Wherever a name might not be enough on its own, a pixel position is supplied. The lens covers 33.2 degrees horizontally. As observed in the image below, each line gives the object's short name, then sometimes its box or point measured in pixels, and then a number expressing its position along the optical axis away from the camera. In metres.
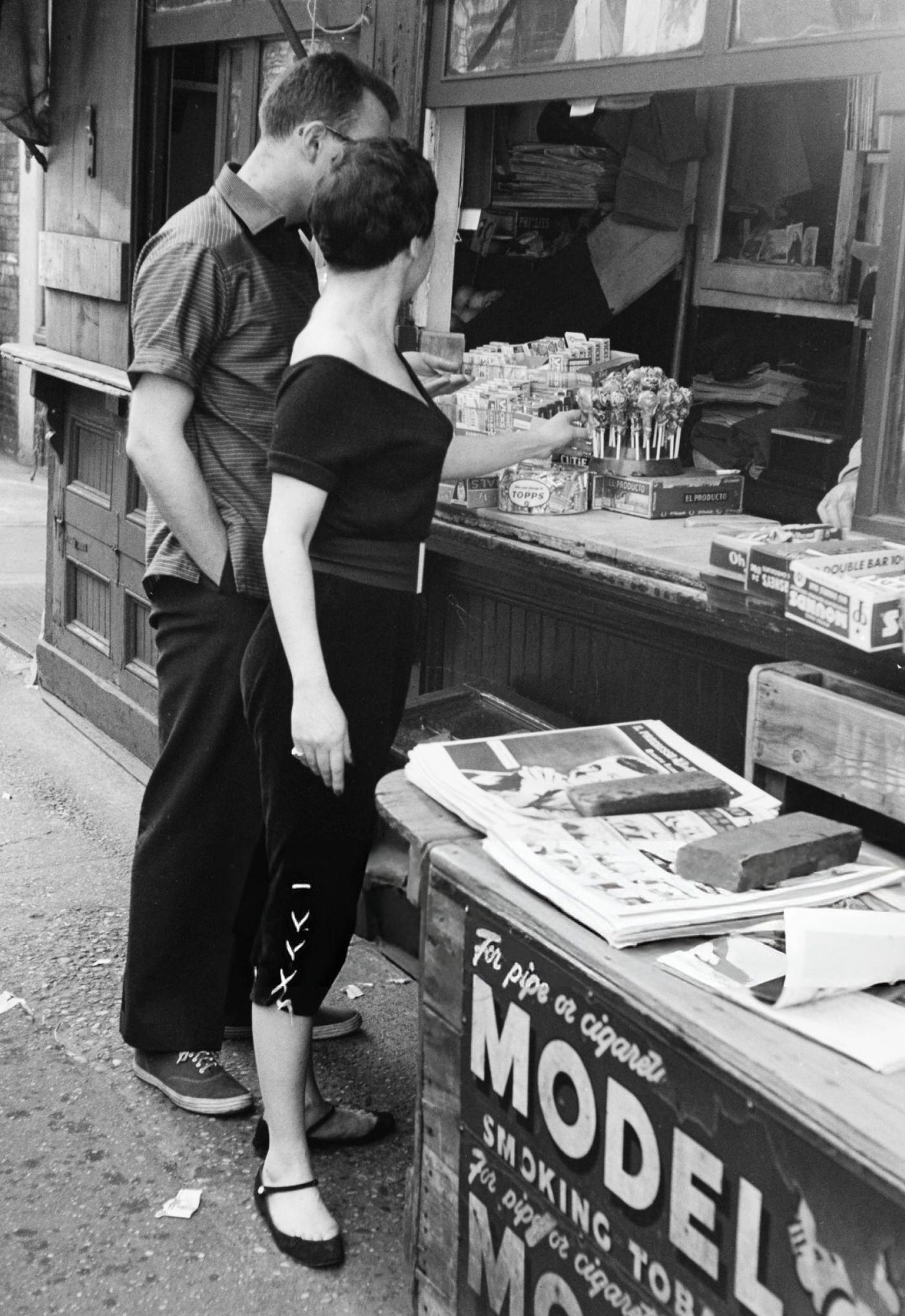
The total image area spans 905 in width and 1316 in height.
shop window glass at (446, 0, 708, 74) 3.20
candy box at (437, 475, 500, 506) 3.44
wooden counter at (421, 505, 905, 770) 2.99
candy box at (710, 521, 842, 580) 2.57
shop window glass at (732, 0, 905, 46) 2.72
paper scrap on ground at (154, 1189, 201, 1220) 2.91
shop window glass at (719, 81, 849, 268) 5.52
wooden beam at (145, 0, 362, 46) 4.22
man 2.96
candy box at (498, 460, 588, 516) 3.41
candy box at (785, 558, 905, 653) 2.19
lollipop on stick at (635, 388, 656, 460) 3.41
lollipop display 3.42
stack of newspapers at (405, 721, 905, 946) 1.94
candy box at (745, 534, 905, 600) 2.36
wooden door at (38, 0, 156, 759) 5.36
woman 2.49
